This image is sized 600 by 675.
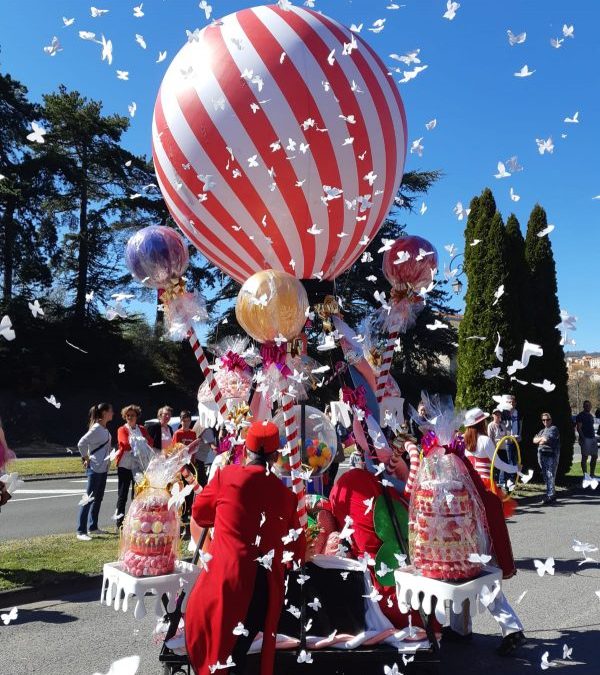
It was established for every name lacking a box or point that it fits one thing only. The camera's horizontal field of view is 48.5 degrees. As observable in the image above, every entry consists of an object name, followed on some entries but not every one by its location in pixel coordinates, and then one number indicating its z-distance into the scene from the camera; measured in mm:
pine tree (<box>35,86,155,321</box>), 28531
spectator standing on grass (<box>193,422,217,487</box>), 9617
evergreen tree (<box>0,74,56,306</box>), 28078
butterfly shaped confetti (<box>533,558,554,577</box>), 3935
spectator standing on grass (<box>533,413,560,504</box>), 11719
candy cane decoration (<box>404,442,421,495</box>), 3958
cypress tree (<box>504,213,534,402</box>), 13898
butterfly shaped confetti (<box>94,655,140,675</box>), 2584
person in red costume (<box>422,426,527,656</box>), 4000
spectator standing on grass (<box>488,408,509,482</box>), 11492
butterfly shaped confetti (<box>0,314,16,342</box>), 3856
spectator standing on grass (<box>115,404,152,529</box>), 8891
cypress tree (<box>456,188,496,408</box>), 14039
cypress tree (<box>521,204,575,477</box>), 14633
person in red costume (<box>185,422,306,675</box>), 3340
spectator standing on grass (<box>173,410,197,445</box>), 9146
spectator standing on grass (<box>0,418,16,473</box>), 6027
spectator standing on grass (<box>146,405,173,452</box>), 9258
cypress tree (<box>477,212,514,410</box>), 13844
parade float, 3732
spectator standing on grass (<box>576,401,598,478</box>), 14695
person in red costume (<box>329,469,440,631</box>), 3980
